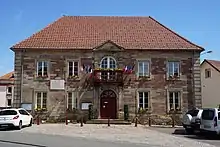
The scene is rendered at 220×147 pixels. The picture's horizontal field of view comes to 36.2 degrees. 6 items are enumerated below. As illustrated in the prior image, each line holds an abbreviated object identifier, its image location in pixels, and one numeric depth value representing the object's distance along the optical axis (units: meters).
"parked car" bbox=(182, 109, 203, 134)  21.10
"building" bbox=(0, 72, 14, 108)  59.53
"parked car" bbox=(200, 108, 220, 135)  18.48
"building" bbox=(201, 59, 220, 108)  41.72
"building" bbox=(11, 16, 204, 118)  29.92
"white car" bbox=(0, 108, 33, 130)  22.14
